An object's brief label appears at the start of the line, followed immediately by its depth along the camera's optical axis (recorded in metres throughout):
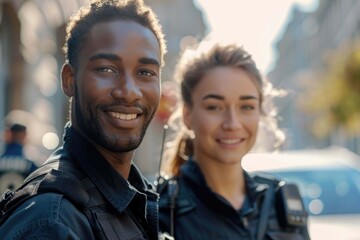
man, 1.86
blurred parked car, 5.57
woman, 3.16
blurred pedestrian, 6.59
